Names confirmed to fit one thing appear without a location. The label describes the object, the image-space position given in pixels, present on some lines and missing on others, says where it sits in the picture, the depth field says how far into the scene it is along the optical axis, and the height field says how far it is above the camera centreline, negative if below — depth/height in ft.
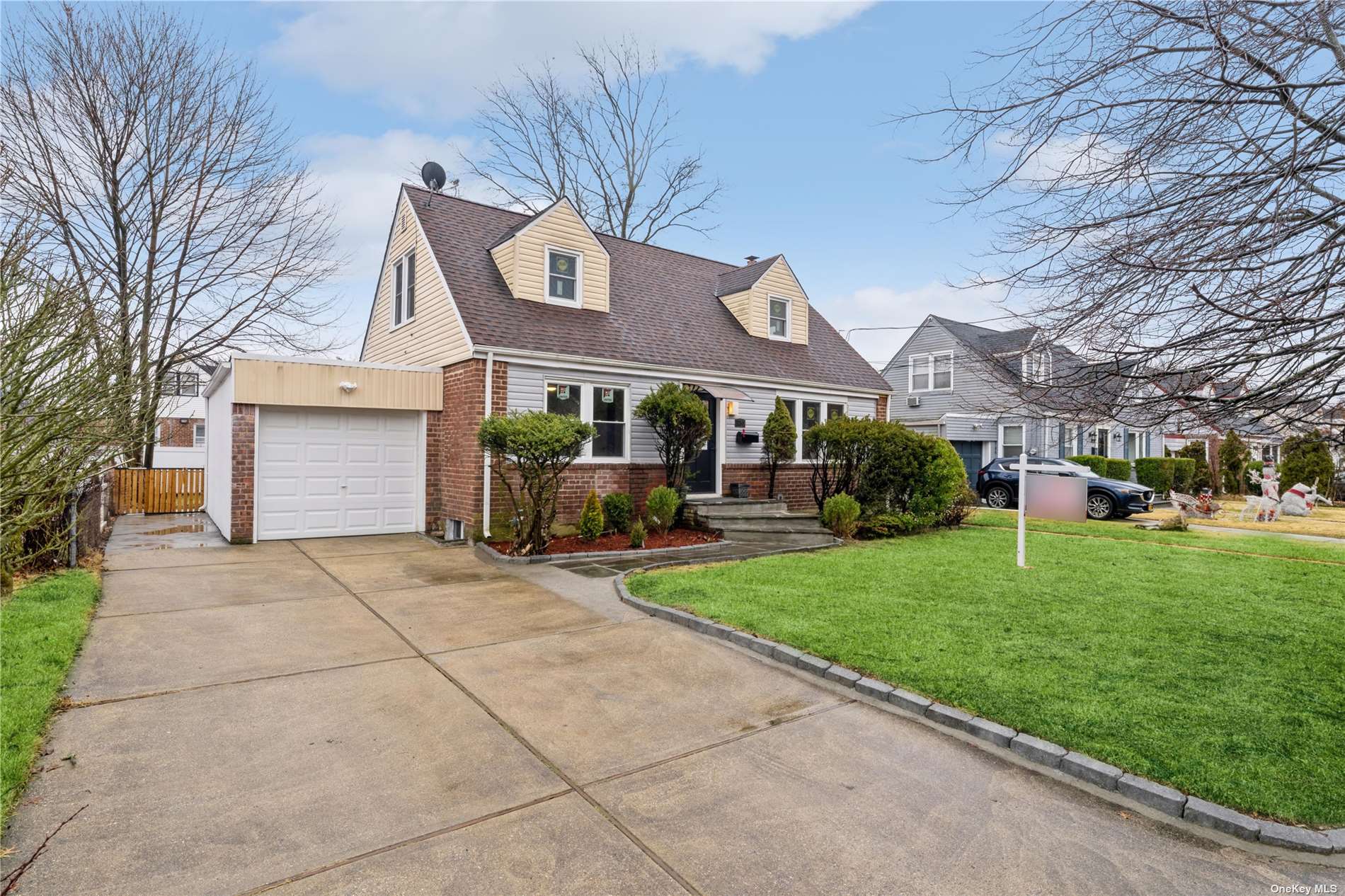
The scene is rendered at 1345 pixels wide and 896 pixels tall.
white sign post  29.37 -2.32
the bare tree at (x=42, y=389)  13.47 +1.23
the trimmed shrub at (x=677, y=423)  37.81 +1.71
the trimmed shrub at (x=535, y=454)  30.14 -0.23
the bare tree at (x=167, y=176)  49.98 +22.30
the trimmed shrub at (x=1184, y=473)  75.77 -1.52
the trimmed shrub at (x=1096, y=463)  71.15 -0.44
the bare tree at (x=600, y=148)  81.56 +38.48
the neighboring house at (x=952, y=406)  75.87 +6.33
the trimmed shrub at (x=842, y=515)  38.29 -3.55
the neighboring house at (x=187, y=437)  97.72 +1.07
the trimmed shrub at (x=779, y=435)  44.52 +1.25
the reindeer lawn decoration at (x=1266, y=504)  52.08 -3.45
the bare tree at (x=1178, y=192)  11.85 +5.46
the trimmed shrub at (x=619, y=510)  37.17 -3.43
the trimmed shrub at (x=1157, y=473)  73.67 -1.45
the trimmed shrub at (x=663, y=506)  36.45 -3.06
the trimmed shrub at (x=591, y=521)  34.86 -3.78
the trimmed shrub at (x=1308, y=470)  68.80 -0.83
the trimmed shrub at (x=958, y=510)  44.68 -3.75
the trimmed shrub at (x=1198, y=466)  78.12 -0.69
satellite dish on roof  47.91 +20.18
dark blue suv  53.98 -2.81
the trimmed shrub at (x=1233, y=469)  81.00 -0.92
